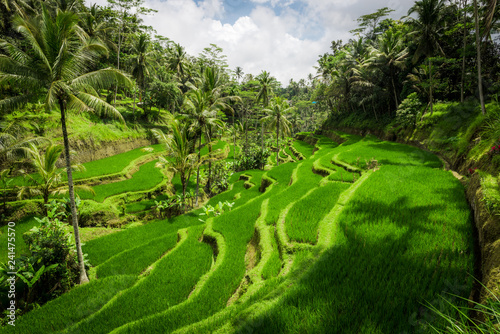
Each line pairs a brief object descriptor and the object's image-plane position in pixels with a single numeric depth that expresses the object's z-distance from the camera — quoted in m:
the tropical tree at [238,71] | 72.09
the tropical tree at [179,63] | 36.84
